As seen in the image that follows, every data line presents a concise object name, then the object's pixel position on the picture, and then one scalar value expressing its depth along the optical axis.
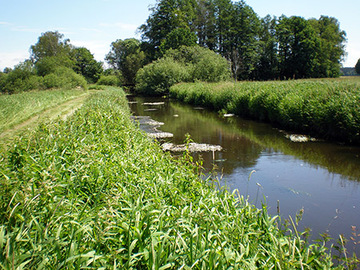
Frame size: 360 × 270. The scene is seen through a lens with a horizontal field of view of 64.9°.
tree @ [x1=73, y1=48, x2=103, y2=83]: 71.31
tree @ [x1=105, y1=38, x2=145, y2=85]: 63.78
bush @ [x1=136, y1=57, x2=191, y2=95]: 41.12
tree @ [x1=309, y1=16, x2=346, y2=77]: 49.28
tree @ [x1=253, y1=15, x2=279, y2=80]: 53.44
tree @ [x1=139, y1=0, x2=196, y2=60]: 57.72
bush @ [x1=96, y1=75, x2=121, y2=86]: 58.41
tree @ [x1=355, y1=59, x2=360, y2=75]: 81.81
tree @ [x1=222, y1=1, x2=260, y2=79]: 55.66
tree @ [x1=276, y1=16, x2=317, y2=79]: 47.78
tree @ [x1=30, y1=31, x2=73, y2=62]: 57.28
